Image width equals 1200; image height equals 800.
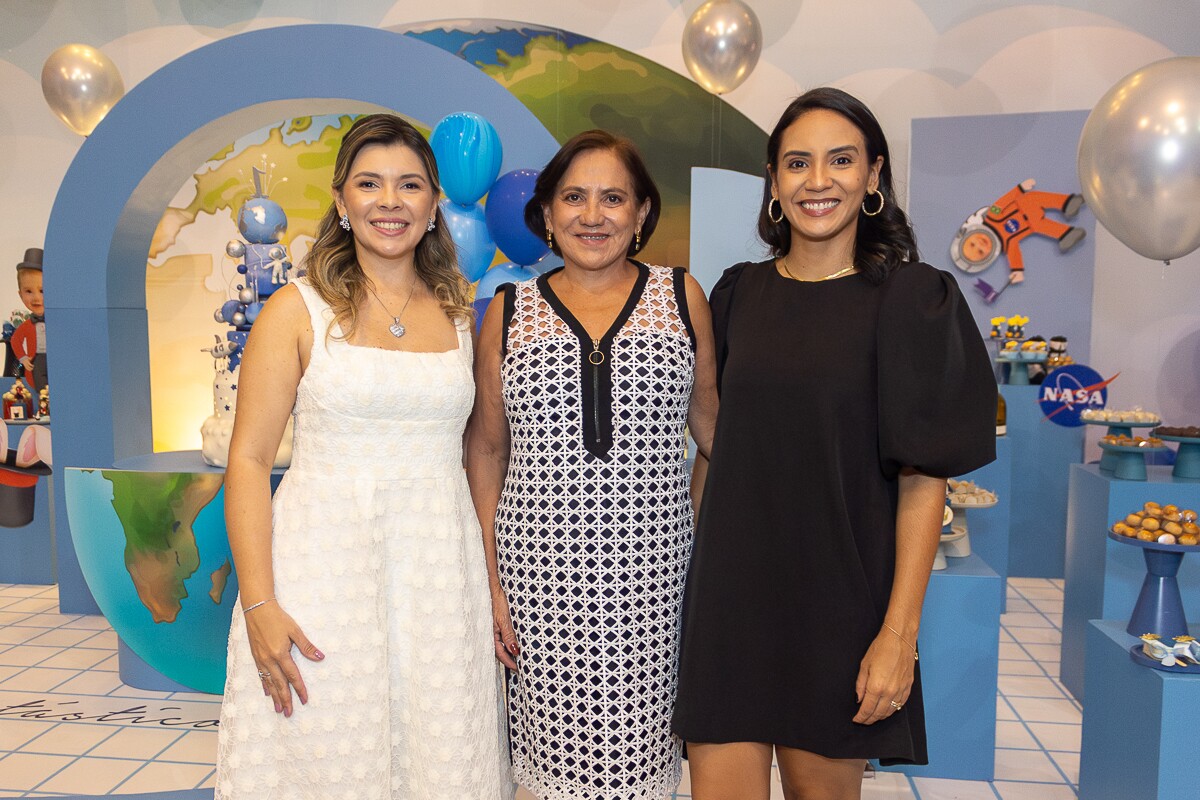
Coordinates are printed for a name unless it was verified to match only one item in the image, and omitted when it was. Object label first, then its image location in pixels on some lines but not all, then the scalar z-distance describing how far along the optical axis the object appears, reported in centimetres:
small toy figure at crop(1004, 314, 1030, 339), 559
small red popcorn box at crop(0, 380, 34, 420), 529
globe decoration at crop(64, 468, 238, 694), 317
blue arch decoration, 319
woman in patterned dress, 181
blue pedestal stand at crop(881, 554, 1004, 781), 286
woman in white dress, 168
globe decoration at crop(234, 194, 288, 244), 360
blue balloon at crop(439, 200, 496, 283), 297
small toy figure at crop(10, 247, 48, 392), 539
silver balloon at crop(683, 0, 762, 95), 520
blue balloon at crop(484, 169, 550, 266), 280
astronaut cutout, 569
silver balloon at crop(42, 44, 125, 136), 542
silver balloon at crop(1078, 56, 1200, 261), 303
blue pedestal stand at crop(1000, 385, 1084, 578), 539
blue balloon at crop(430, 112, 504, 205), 280
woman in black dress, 159
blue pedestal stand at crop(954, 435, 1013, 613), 460
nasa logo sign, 527
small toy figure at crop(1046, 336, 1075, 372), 548
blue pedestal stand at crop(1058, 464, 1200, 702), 342
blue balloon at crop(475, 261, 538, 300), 291
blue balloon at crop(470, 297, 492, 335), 282
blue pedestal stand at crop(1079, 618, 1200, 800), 216
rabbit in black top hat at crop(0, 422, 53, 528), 506
